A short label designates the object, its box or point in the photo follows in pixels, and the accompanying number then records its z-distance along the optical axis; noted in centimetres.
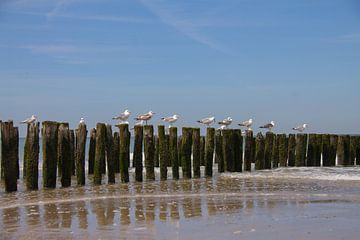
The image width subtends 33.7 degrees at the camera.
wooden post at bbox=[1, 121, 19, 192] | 1351
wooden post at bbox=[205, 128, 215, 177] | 1816
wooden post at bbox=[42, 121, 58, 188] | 1397
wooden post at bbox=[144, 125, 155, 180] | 1633
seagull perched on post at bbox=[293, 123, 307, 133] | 3544
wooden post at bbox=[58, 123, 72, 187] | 1459
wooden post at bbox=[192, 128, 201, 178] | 1772
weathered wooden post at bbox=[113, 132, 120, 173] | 1764
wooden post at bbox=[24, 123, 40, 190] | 1387
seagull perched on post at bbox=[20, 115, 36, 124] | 2502
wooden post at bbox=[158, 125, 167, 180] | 1670
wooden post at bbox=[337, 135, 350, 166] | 2534
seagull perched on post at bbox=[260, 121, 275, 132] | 3177
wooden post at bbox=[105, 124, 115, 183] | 1571
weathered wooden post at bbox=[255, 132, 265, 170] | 2162
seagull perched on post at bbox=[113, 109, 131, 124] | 2939
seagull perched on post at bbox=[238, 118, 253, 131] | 3228
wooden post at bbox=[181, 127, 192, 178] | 1753
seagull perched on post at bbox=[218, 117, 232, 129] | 3146
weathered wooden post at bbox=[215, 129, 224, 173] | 1903
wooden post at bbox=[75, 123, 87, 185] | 1516
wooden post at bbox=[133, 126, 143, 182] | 1602
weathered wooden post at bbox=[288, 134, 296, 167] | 2317
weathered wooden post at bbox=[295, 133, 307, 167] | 2322
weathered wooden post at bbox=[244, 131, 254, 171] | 2047
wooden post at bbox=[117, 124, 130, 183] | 1562
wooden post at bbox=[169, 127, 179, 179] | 1706
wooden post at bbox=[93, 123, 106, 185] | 1528
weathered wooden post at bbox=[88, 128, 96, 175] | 1912
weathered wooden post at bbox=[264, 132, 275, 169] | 2192
